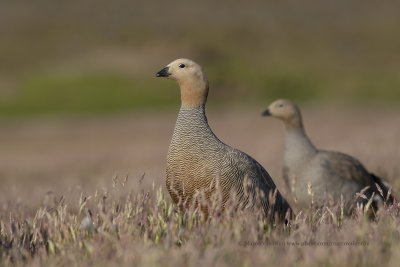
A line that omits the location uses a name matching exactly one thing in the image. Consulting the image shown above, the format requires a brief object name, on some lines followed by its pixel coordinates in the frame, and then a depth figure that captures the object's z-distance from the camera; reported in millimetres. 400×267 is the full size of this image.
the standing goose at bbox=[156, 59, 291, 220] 8898
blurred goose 12789
